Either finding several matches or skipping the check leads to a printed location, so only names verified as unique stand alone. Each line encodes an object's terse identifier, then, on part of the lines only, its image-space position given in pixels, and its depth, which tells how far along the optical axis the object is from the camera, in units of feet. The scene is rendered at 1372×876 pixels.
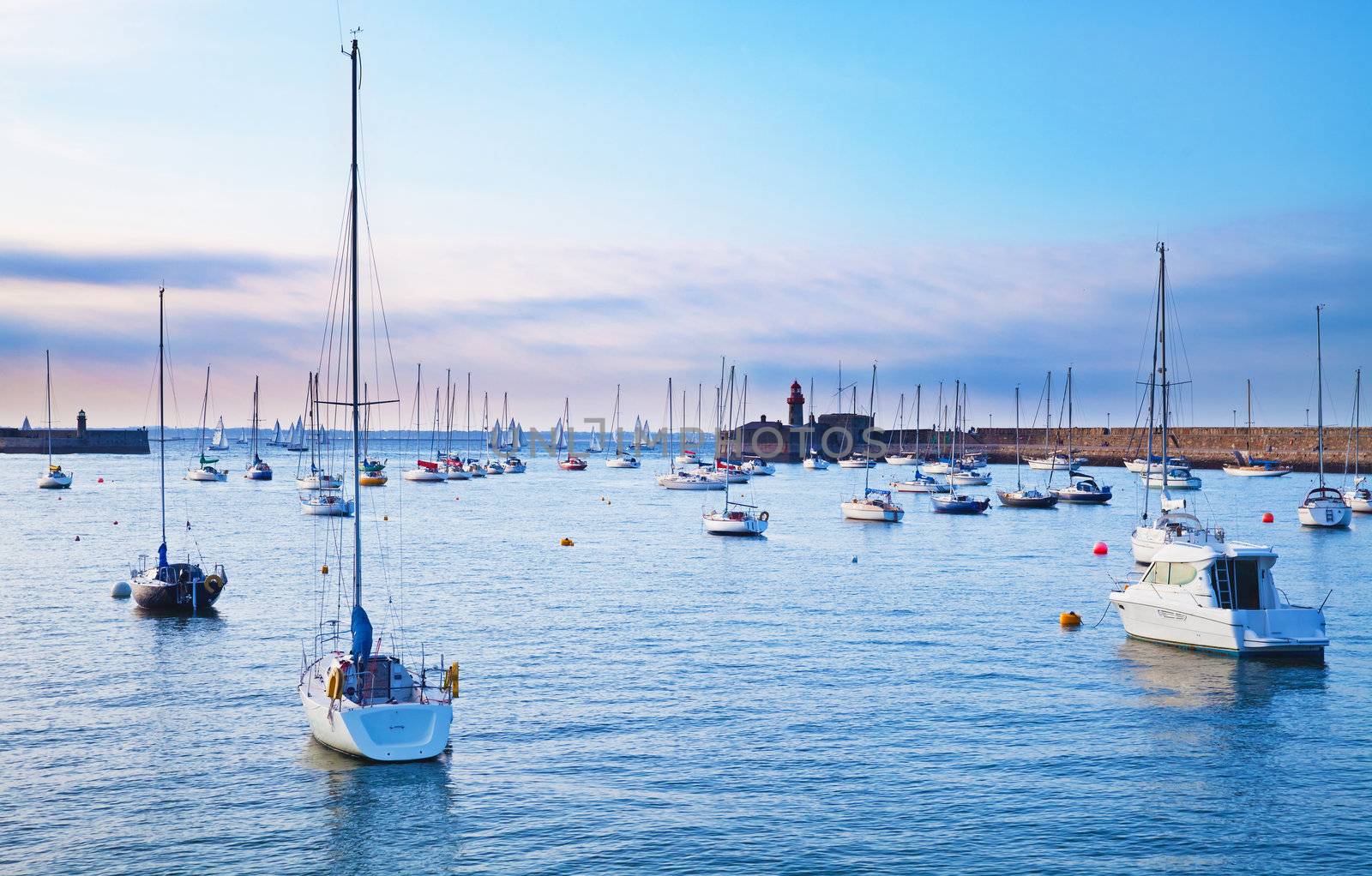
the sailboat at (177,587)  137.80
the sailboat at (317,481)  334.52
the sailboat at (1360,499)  295.28
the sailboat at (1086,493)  343.67
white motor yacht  111.75
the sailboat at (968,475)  448.65
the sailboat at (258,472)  473.67
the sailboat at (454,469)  490.49
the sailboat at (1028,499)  331.77
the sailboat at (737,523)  239.71
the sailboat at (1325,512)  257.14
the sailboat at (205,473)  463.42
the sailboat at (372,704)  74.84
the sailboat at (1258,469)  497.05
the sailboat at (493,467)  540.52
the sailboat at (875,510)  279.69
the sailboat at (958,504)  310.65
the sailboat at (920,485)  399.44
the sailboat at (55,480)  393.29
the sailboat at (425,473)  467.11
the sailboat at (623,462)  606.96
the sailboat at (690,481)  426.10
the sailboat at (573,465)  600.80
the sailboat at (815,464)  610.24
